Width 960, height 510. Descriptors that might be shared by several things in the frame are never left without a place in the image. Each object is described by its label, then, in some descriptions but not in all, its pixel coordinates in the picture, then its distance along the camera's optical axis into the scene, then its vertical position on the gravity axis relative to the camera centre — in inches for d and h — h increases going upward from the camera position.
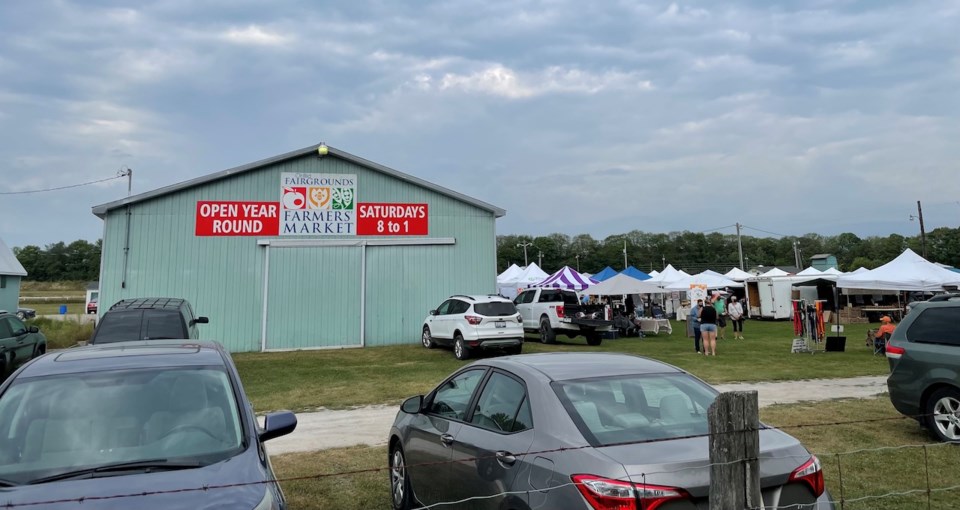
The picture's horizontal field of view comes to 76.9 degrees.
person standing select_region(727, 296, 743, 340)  945.5 +1.9
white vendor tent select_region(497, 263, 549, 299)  1485.0 +96.3
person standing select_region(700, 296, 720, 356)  676.7 -12.5
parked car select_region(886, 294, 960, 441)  283.7 -27.1
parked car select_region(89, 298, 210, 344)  435.2 +3.3
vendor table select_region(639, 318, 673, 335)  1032.8 -15.6
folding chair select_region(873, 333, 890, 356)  691.9 -39.5
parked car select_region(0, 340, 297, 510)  117.8 -24.1
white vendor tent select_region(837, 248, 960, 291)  820.6 +46.2
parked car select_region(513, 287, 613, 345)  856.3 +2.3
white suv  665.6 -6.0
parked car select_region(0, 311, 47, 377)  482.3 -9.9
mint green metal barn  781.9 +101.4
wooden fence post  113.5 -26.0
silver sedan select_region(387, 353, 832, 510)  115.4 -27.7
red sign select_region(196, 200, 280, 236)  800.9 +142.8
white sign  828.6 +165.3
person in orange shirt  652.7 -17.6
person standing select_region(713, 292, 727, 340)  1035.9 +0.8
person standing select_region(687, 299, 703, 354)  721.6 -4.8
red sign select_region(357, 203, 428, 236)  856.3 +145.6
